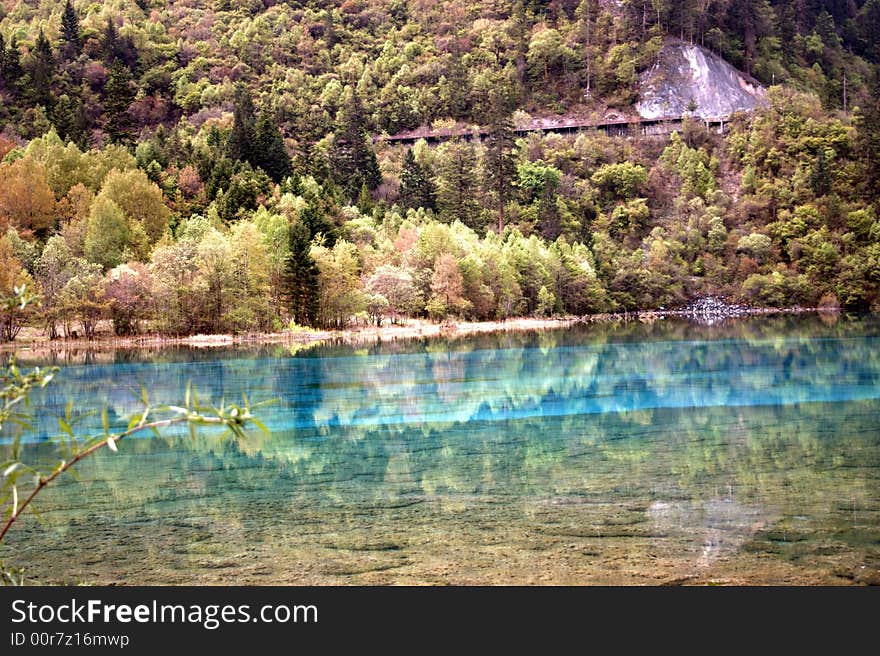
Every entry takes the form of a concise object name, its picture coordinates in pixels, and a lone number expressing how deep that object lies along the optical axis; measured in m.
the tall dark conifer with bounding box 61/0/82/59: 165.00
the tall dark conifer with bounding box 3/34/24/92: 142.61
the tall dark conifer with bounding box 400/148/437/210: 119.94
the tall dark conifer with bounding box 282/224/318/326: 74.38
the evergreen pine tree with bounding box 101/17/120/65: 164.50
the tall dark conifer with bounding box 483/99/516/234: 127.94
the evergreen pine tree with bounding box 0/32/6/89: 143.12
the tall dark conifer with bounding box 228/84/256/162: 110.06
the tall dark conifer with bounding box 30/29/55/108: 137.12
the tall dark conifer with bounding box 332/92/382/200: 128.62
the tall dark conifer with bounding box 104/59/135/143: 129.70
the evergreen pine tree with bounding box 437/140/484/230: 119.00
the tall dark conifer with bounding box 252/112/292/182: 110.00
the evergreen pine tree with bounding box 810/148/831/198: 121.00
